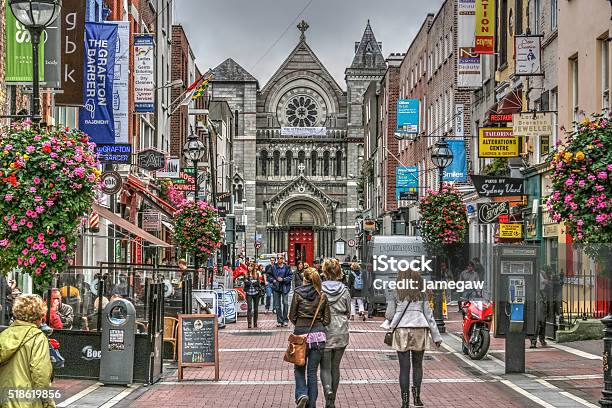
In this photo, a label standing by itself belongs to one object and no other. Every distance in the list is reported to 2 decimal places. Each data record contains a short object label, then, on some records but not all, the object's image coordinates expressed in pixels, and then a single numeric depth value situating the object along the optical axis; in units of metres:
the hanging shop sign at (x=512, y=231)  32.47
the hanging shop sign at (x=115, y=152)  26.22
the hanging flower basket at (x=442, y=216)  31.81
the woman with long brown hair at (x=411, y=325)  13.93
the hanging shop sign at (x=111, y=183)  26.28
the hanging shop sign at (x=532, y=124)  28.05
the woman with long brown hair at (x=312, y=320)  13.46
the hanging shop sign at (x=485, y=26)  34.94
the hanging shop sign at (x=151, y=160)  31.30
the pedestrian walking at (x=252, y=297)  29.16
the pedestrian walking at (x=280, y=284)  29.34
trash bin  16.28
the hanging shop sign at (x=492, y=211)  34.56
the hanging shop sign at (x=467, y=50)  35.78
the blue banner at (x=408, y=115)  48.84
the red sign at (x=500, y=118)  32.66
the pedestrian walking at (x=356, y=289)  33.12
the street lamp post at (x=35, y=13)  13.76
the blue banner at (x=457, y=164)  40.78
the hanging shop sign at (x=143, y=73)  33.38
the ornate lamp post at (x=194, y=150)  31.97
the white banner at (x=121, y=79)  27.91
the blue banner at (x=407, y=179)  53.12
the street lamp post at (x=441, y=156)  28.22
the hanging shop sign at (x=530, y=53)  30.50
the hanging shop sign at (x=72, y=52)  22.47
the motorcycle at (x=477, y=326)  19.36
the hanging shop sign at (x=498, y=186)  26.41
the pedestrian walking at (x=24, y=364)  8.40
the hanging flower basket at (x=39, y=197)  14.38
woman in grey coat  13.73
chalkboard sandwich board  17.17
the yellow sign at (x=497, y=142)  31.45
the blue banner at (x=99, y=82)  25.52
